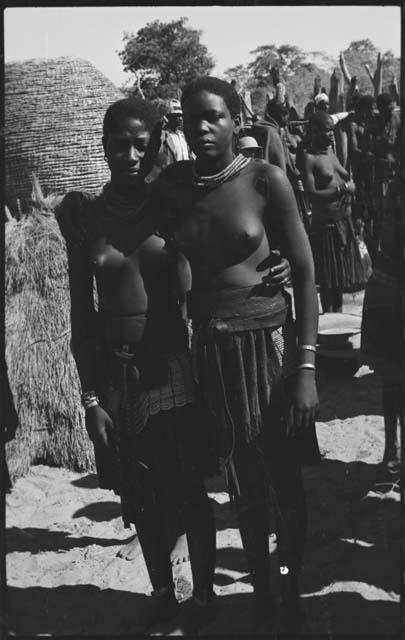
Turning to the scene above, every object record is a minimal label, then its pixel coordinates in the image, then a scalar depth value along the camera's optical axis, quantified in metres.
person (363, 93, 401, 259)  7.58
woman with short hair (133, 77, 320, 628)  2.25
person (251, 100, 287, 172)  6.67
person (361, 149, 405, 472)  2.96
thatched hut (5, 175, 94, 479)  4.18
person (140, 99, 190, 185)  3.63
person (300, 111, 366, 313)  6.52
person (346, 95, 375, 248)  8.58
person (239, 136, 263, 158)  5.77
